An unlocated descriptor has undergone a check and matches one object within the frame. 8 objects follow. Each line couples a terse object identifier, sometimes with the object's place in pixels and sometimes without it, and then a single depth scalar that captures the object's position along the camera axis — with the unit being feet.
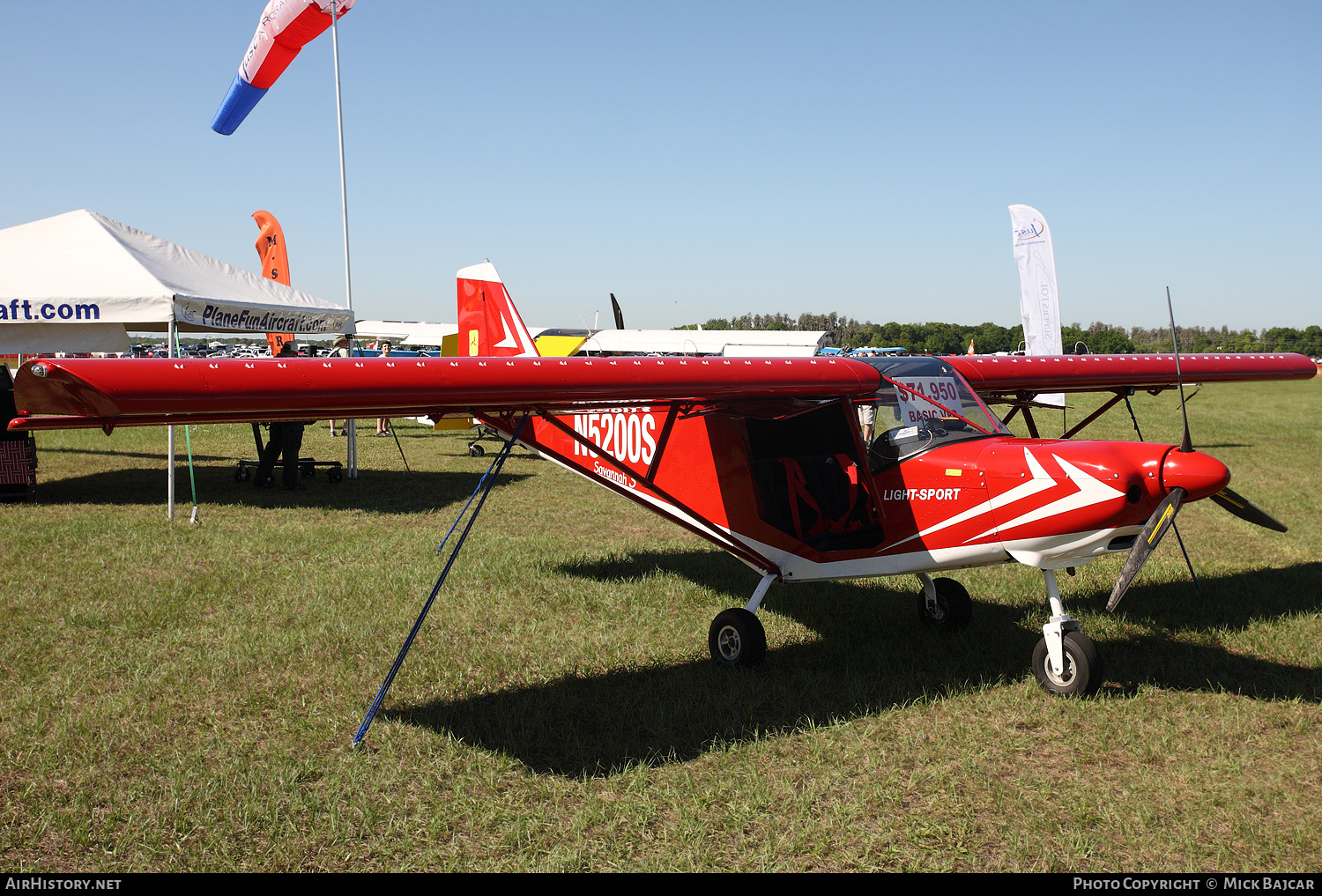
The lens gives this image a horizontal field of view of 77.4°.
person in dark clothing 41.55
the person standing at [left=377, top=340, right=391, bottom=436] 68.71
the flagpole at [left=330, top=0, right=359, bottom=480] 45.24
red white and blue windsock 43.73
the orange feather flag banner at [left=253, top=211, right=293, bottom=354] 74.08
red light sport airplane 12.78
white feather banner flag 53.98
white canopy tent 34.09
